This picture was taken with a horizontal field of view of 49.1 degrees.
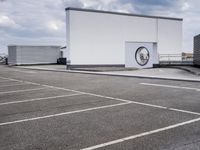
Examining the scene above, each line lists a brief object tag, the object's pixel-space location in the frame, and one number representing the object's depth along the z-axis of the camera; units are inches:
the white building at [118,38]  888.6
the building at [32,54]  1328.9
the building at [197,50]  780.3
